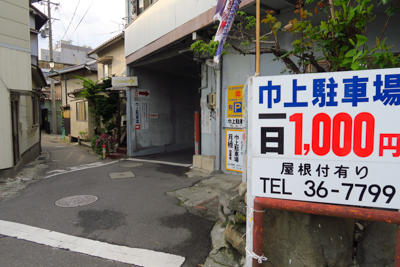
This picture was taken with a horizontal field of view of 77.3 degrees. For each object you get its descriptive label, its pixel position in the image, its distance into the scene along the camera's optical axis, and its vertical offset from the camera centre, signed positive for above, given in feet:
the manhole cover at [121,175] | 28.30 -6.49
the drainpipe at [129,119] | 41.14 -0.04
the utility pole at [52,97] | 80.43 +7.28
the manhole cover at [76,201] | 19.58 -6.60
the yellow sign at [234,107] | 25.64 +1.18
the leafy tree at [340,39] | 8.54 +2.98
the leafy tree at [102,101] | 46.34 +3.46
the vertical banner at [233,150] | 25.89 -3.26
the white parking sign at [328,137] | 6.77 -0.55
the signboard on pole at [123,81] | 39.99 +6.12
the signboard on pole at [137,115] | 41.57 +0.70
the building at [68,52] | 130.31 +35.88
